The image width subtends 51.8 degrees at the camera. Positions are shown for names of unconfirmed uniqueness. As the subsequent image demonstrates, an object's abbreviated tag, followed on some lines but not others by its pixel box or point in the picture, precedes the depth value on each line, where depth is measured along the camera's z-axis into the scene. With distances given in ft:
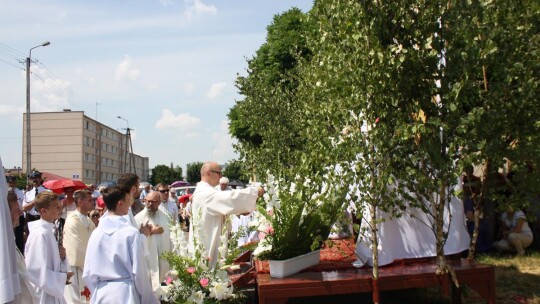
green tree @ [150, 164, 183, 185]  356.18
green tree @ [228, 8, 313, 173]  44.53
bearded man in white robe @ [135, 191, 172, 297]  29.86
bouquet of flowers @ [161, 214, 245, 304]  21.27
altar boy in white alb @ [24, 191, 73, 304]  19.69
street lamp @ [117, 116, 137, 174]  195.74
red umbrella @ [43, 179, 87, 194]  38.59
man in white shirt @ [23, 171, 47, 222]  38.29
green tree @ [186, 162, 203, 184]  357.16
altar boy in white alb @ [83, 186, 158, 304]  16.37
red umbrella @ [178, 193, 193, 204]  59.39
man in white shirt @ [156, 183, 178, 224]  39.75
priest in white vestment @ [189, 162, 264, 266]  23.84
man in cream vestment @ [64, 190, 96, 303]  26.58
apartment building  294.46
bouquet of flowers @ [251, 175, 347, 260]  21.53
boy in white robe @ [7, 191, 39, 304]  15.76
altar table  20.25
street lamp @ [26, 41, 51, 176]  89.35
